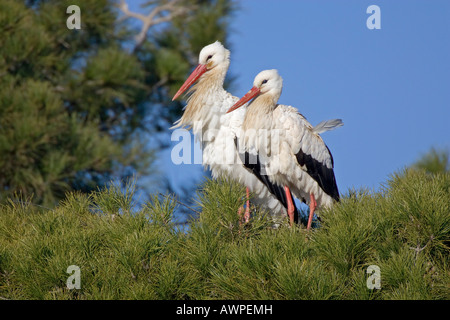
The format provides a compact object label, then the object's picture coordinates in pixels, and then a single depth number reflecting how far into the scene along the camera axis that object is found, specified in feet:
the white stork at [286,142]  36.11
